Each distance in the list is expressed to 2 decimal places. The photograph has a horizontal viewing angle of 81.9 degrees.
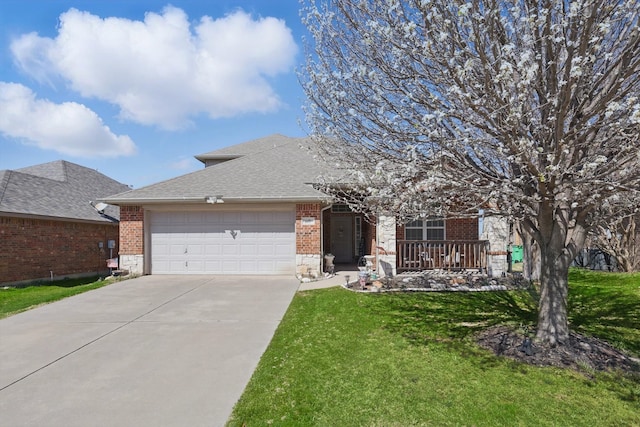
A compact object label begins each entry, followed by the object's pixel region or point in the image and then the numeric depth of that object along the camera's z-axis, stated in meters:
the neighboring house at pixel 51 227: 11.73
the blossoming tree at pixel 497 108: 3.89
